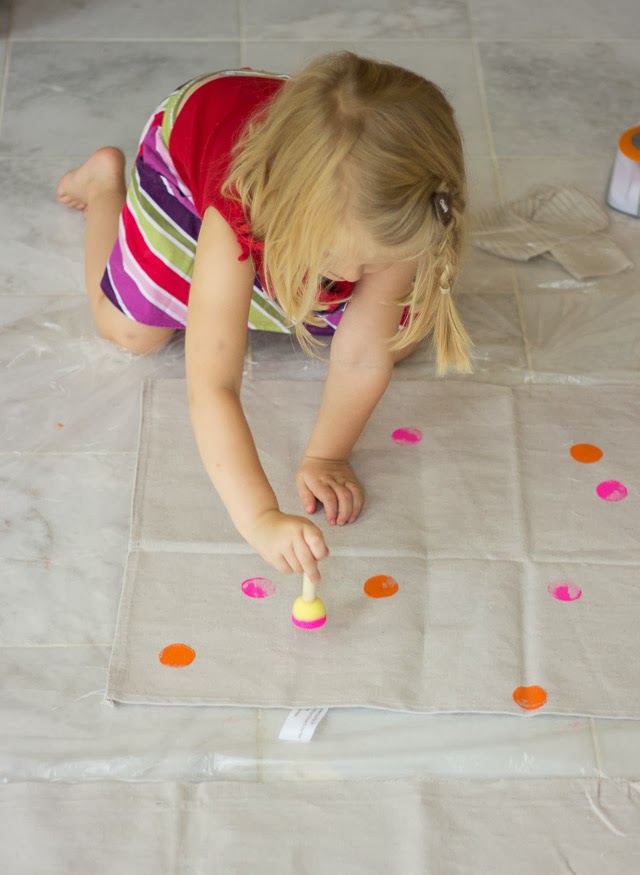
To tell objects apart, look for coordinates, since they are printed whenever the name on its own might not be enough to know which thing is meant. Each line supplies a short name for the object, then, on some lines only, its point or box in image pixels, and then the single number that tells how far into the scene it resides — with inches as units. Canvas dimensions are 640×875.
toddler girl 72.7
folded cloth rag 95.3
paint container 96.7
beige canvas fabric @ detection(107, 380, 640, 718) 79.1
